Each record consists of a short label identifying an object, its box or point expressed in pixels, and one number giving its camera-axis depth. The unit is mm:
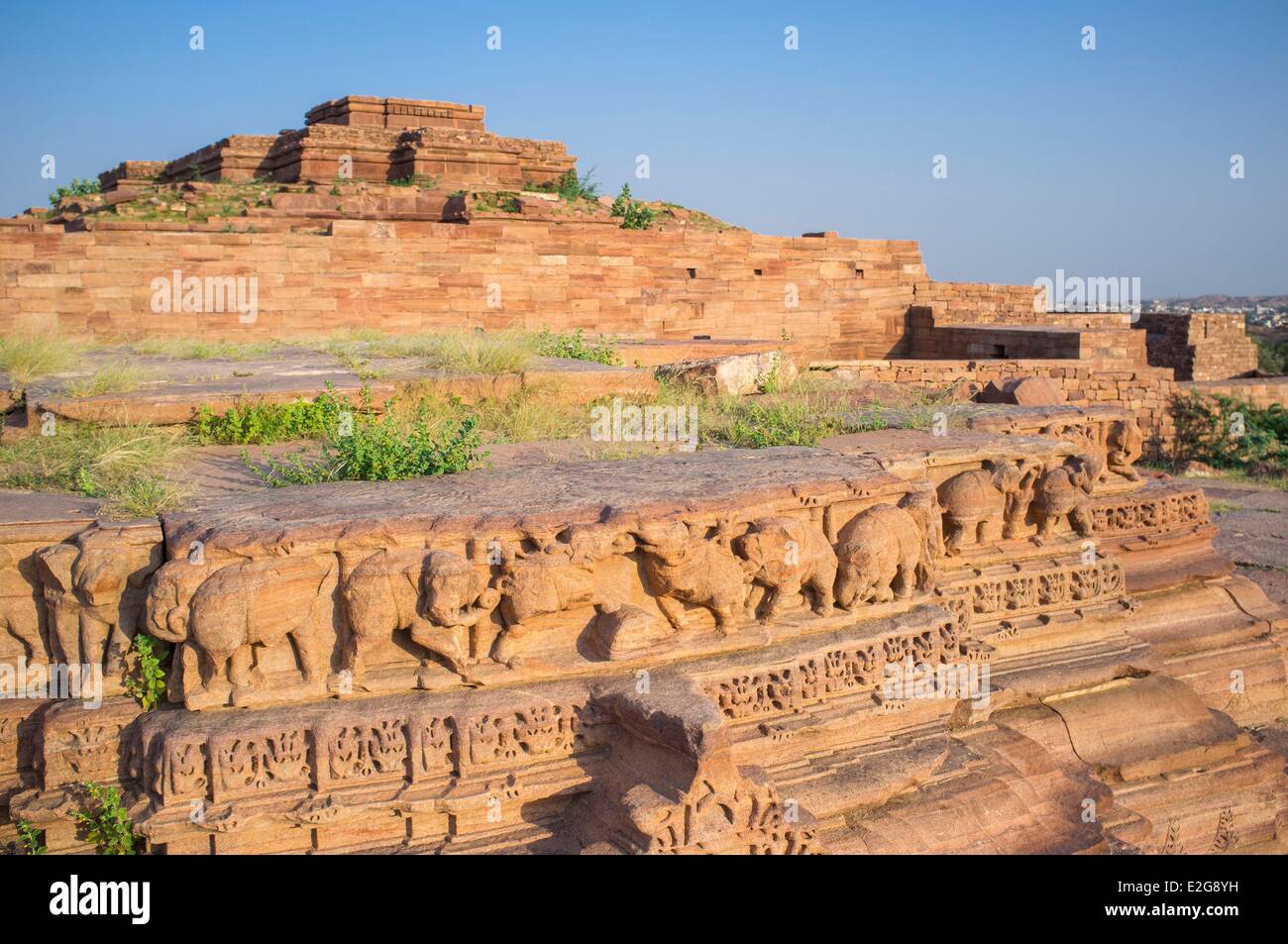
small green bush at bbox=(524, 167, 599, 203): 17531
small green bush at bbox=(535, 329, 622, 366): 8930
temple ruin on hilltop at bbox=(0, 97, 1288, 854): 3275
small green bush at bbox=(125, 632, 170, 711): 3418
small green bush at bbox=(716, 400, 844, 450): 5391
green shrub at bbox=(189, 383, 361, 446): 5414
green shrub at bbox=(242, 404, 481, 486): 4367
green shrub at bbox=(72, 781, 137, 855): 3213
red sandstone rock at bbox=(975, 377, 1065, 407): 7406
